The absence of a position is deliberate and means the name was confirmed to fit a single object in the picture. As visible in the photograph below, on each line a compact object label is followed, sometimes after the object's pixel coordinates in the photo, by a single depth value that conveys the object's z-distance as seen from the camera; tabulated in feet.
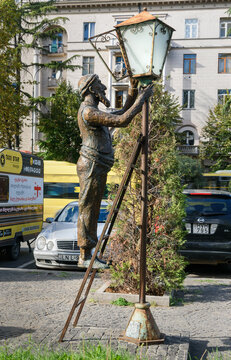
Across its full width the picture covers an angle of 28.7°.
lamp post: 14.30
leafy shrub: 23.08
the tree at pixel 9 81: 69.46
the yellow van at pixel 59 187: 73.15
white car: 31.48
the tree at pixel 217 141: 124.54
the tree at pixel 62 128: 114.11
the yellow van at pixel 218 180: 94.02
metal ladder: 14.71
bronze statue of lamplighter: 14.07
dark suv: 30.22
